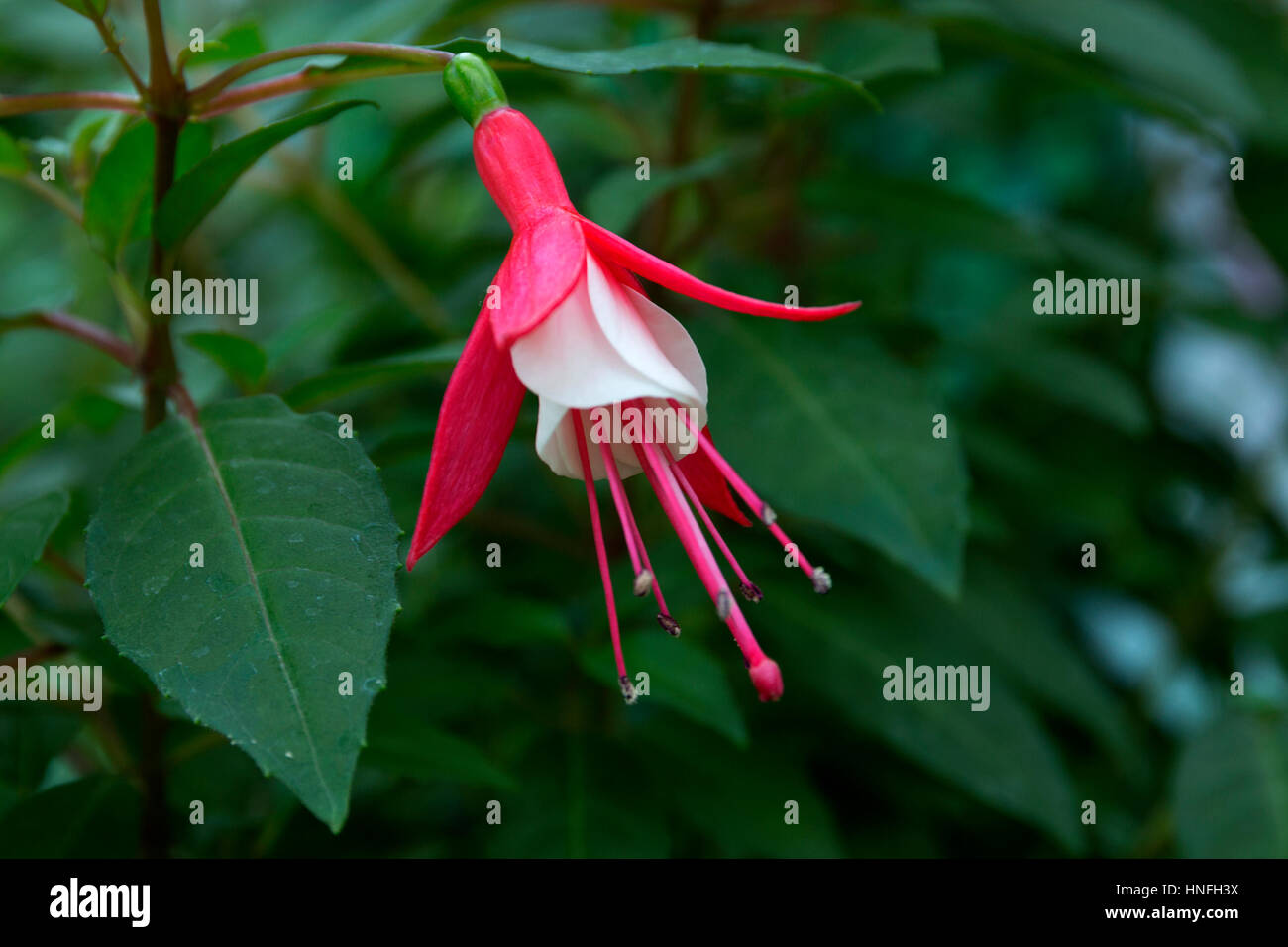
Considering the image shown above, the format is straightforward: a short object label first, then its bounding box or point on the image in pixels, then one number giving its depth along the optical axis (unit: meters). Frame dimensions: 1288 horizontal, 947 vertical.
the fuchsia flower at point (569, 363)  0.24
